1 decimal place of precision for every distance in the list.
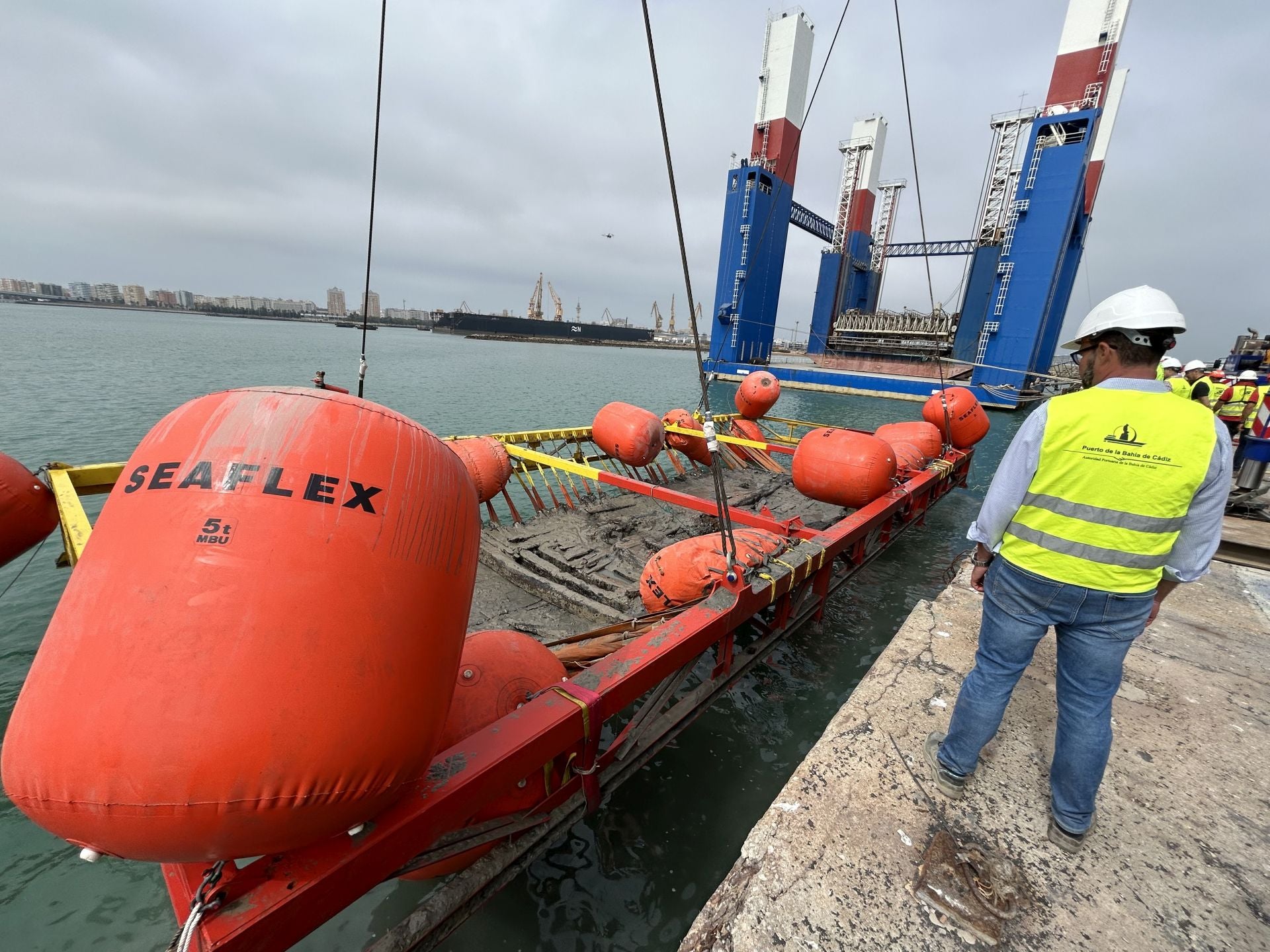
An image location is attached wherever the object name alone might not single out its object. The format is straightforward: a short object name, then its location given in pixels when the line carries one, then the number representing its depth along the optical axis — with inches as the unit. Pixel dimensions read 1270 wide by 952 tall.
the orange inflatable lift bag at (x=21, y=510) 139.5
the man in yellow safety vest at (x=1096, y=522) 72.2
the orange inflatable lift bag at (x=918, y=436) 318.0
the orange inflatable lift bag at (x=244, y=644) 45.0
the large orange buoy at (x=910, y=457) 281.1
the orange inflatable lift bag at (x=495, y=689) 89.5
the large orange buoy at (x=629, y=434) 274.1
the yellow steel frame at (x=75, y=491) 134.1
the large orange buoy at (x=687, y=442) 372.2
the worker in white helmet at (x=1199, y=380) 314.8
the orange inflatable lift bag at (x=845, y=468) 218.8
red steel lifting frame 57.6
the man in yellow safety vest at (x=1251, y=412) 301.2
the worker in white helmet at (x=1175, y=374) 308.8
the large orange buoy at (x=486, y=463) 244.2
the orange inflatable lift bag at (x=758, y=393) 429.7
